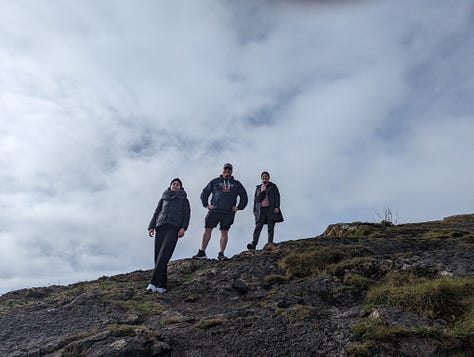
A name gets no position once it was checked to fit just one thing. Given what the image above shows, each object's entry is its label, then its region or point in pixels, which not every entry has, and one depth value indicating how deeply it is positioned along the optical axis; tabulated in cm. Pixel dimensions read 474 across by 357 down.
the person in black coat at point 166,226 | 1019
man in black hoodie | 1266
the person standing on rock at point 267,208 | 1385
